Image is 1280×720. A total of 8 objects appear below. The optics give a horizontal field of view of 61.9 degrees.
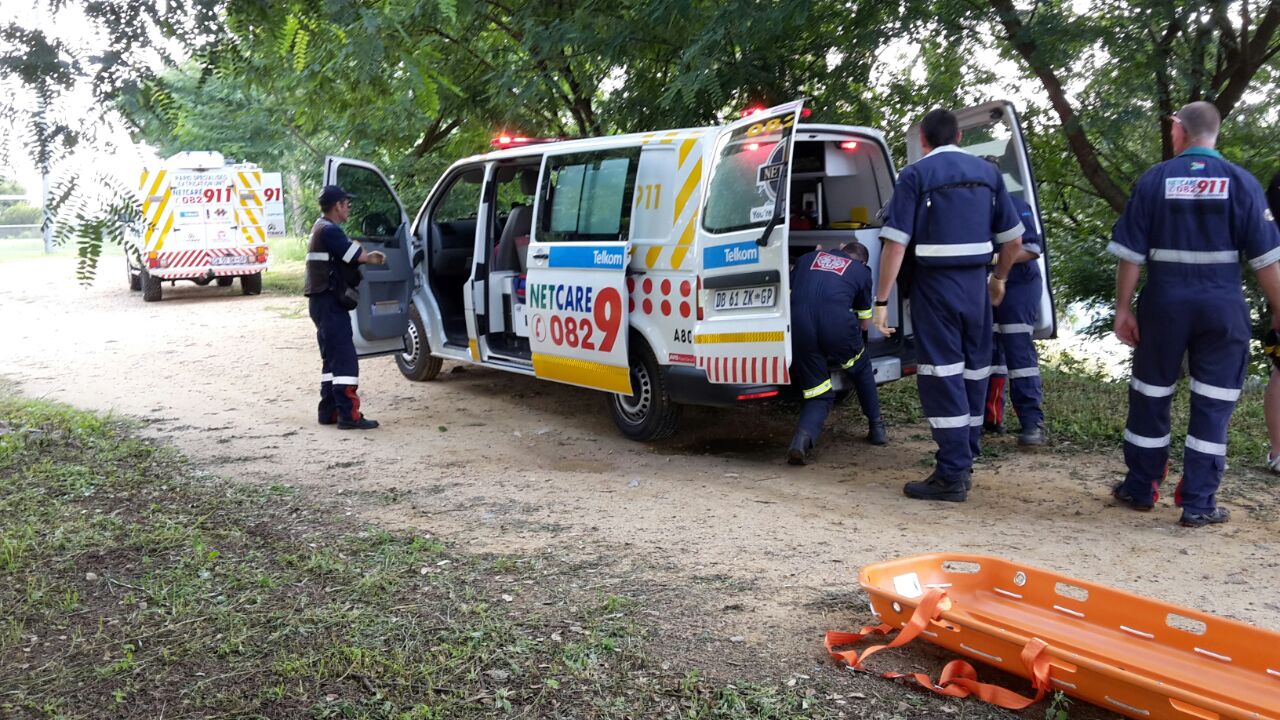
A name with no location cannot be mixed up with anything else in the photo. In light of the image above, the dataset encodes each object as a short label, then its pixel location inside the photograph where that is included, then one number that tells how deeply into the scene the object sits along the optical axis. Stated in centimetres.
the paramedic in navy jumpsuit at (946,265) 539
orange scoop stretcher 296
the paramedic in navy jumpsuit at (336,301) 745
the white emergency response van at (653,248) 584
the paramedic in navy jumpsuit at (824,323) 608
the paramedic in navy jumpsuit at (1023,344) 647
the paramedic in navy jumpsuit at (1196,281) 474
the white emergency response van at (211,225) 1727
